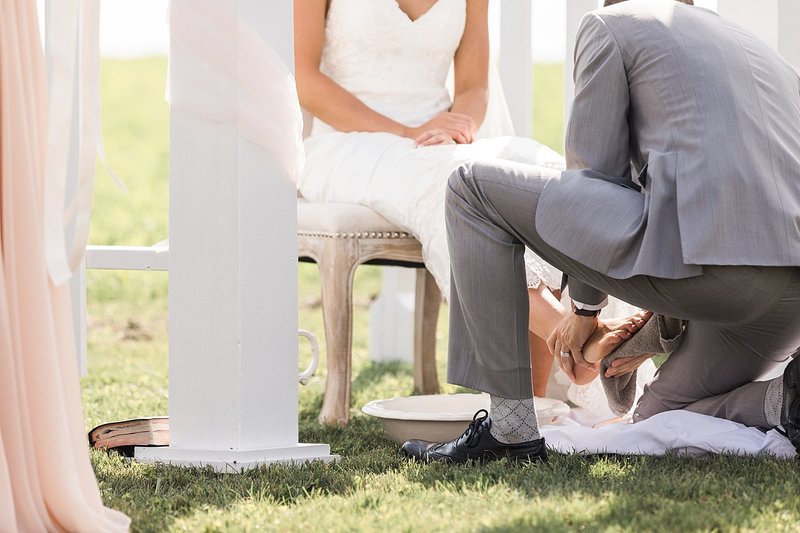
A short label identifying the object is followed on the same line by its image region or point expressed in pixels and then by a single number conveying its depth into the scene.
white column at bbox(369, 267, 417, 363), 9.37
